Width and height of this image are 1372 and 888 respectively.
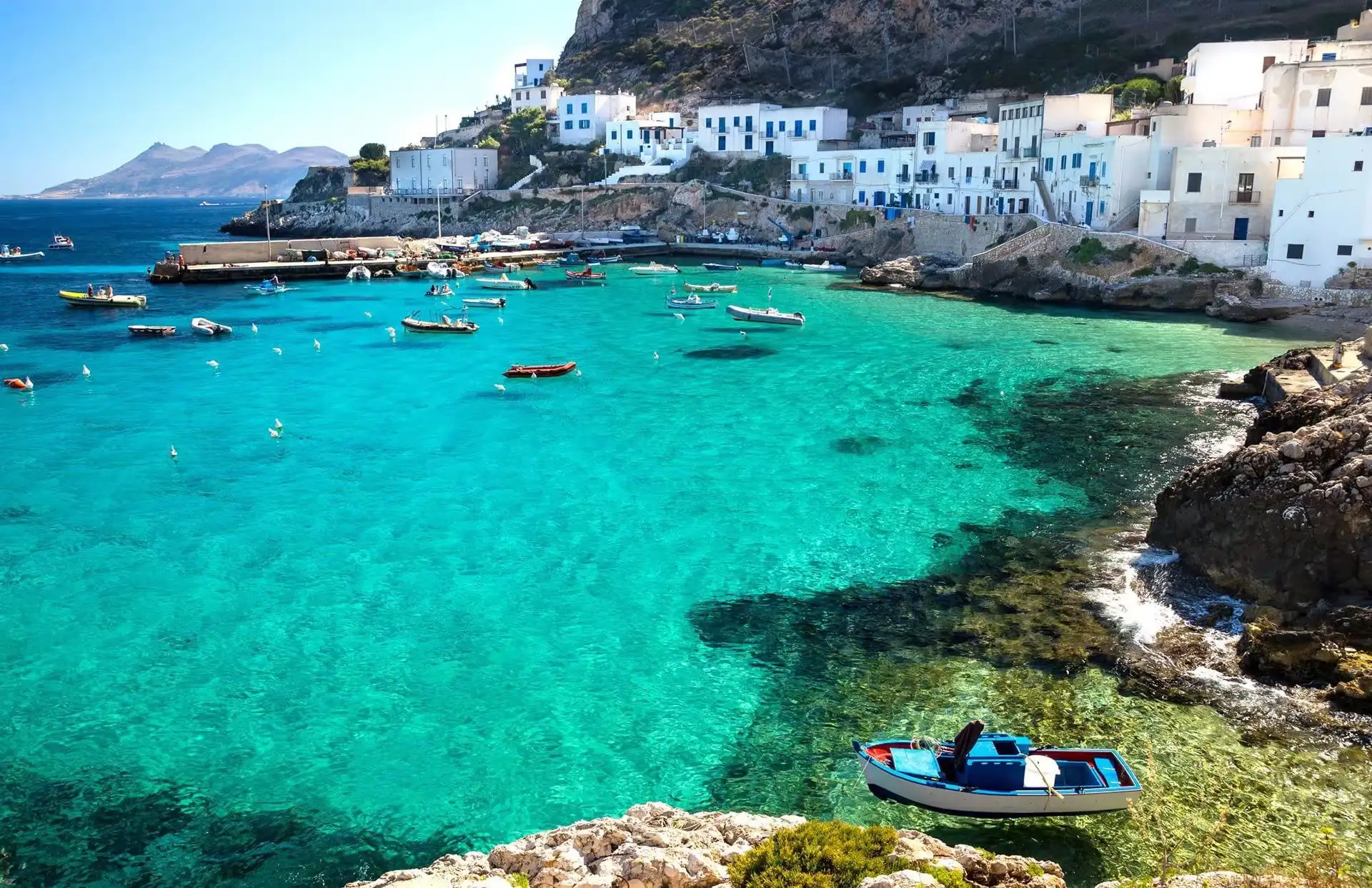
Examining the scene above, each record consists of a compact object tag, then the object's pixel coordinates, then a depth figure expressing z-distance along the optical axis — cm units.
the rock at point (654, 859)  1088
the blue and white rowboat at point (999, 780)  1457
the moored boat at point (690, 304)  6372
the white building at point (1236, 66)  6262
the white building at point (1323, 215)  4850
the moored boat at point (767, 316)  5759
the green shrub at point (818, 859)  1062
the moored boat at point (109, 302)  6738
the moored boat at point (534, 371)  4531
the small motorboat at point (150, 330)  5716
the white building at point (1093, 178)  5812
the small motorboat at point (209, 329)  5794
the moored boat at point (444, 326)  5797
